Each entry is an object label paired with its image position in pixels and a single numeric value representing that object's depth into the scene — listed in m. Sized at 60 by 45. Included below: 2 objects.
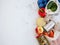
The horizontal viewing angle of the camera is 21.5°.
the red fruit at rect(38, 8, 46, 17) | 1.11
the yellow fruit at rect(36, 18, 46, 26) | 1.09
